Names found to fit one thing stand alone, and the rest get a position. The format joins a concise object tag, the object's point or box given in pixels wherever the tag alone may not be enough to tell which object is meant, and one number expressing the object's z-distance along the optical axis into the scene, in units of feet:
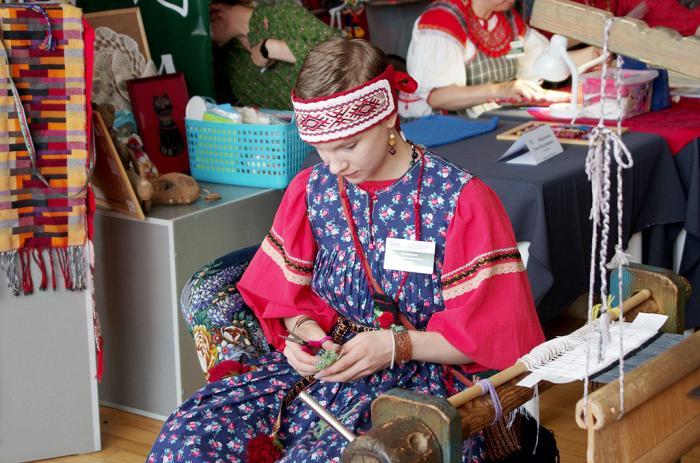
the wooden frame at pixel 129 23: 11.06
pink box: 11.43
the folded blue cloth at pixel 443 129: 10.55
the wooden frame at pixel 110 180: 9.23
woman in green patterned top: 11.85
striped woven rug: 8.30
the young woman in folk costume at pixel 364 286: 6.07
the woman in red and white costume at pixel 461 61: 12.28
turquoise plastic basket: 10.44
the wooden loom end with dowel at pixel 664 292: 5.98
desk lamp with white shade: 11.43
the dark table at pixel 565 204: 8.87
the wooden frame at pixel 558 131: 10.32
